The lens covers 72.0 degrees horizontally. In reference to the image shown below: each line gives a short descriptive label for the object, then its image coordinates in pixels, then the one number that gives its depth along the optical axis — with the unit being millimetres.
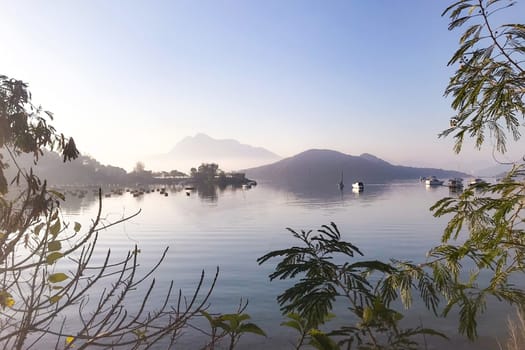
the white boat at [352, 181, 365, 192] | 136375
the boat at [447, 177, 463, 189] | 121375
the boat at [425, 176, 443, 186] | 167125
